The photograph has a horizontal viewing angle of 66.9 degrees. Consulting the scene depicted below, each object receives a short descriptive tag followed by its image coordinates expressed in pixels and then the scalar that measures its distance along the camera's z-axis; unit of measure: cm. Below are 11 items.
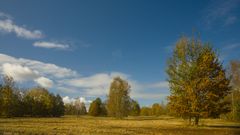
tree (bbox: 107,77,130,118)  5941
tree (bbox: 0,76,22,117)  4869
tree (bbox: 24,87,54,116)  7126
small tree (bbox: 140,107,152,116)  12754
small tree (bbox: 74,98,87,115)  9475
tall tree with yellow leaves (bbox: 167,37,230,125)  2412
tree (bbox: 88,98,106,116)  9170
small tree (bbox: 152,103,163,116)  11671
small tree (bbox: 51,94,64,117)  8165
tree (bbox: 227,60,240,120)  3802
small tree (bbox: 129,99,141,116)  10782
